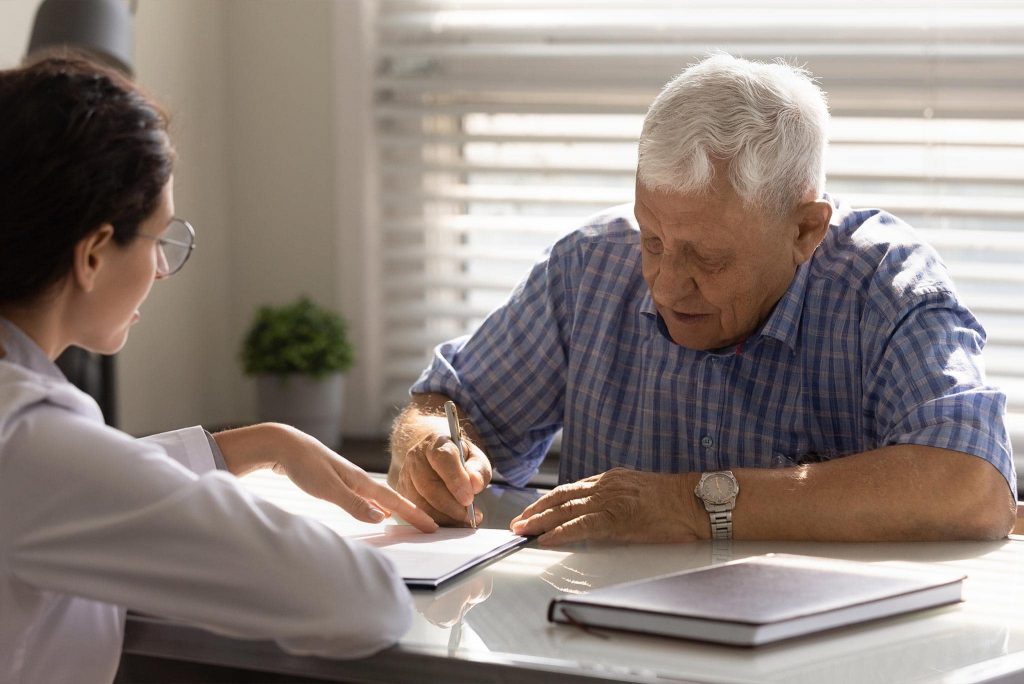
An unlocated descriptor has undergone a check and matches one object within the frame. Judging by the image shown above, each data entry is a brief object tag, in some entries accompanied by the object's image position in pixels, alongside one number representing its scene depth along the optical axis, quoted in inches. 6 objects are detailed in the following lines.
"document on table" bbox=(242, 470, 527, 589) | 79.9
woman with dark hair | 70.2
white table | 71.9
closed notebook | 72.9
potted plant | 131.8
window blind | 123.2
